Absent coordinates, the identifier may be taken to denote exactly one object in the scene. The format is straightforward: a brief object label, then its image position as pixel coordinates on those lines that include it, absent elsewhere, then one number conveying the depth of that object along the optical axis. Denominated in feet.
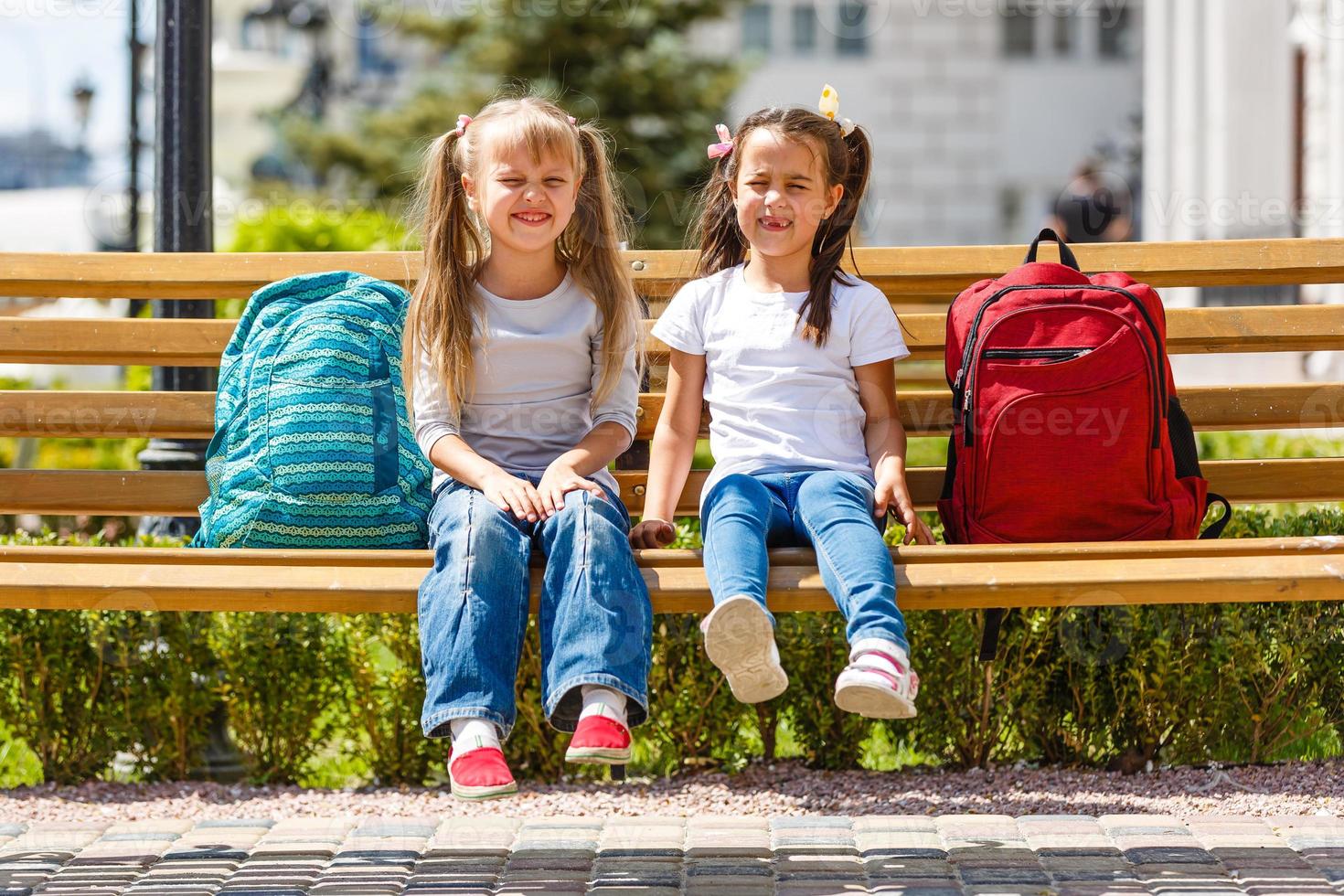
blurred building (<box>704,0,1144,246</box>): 108.88
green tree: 64.54
